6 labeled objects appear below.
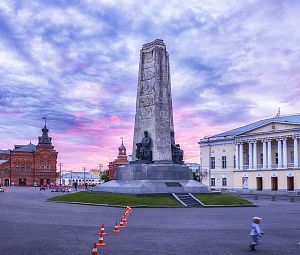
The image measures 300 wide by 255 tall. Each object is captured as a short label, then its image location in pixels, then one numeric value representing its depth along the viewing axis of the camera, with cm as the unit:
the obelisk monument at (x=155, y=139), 2535
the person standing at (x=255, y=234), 973
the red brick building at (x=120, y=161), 9433
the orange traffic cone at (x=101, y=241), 929
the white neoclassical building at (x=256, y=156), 5520
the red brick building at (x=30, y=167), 9541
